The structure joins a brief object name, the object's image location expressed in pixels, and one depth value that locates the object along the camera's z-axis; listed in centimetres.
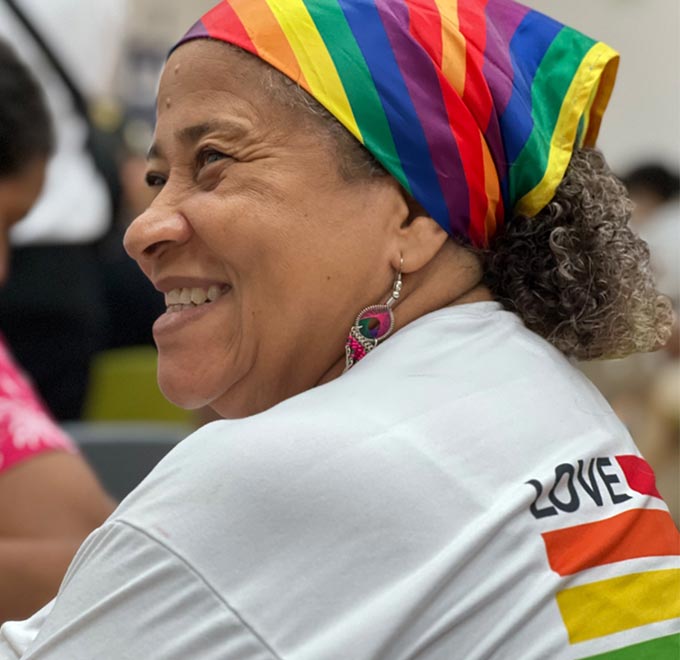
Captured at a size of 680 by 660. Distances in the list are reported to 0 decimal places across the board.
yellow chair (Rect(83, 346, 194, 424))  383
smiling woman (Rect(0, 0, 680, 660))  118
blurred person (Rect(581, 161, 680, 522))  444
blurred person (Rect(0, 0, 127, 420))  353
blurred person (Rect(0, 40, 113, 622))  204
